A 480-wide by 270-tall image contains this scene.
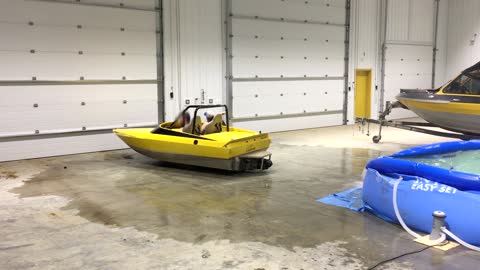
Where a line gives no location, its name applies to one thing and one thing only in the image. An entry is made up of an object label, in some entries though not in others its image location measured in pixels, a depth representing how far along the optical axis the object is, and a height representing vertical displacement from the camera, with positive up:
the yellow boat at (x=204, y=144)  6.43 -0.82
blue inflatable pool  3.88 -0.91
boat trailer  8.37 -0.76
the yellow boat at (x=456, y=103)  7.95 -0.29
